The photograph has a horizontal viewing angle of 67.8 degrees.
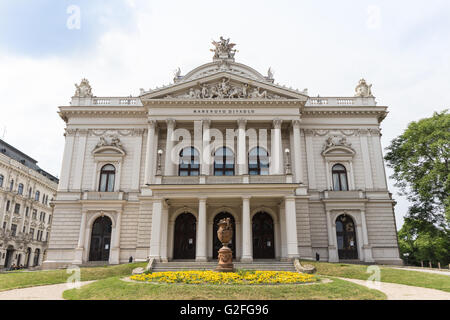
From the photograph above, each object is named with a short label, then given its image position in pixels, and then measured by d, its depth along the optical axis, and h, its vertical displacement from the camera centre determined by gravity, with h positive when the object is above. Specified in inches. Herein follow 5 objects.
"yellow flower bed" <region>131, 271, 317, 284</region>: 608.8 -61.0
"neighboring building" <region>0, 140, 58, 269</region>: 1989.4 +226.9
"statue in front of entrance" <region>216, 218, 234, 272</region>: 736.3 -12.3
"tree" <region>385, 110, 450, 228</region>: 1234.0 +307.9
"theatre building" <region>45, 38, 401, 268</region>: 1151.6 +269.6
